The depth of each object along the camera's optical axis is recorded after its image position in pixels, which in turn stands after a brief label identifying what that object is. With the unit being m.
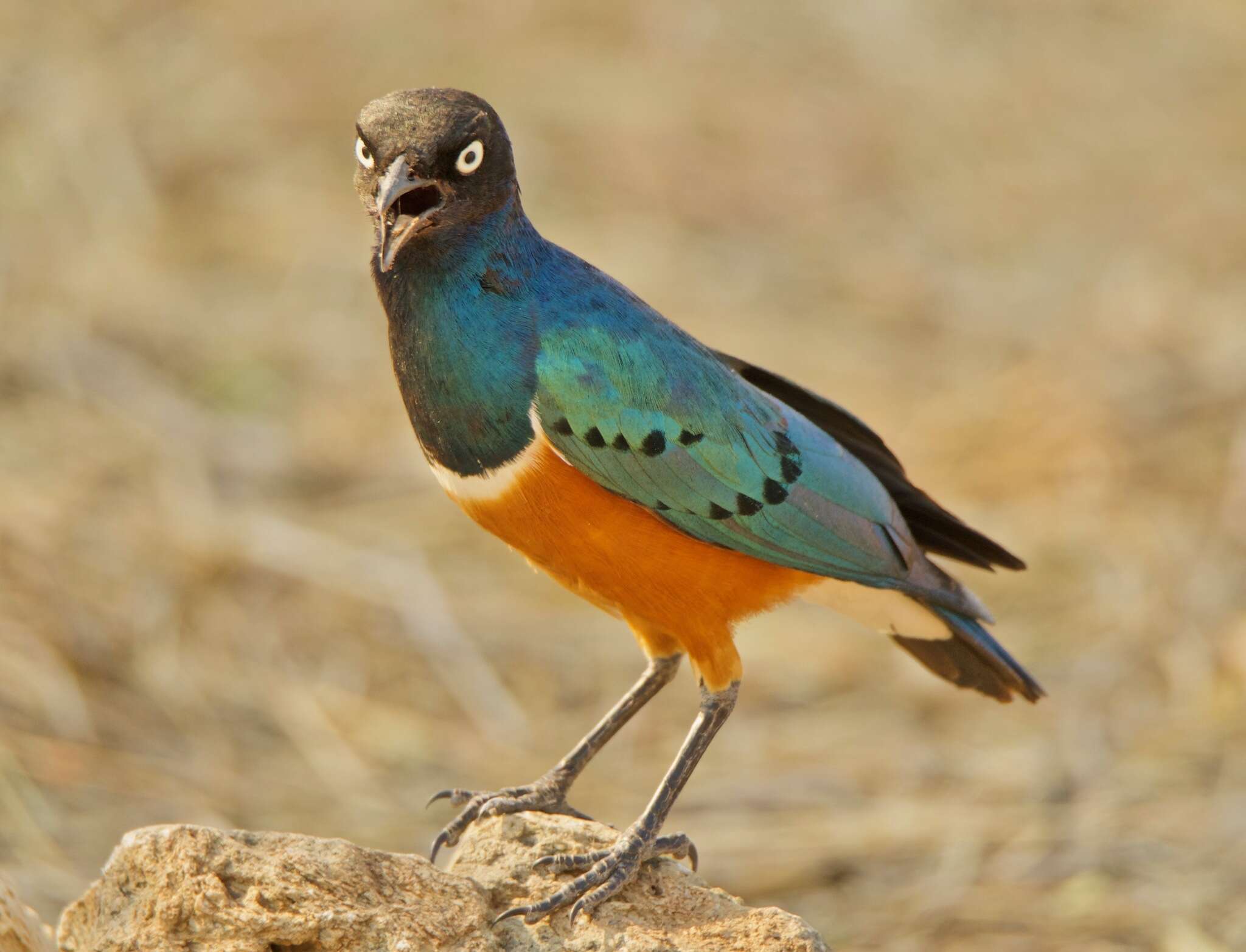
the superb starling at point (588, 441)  9.36
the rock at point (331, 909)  8.25
